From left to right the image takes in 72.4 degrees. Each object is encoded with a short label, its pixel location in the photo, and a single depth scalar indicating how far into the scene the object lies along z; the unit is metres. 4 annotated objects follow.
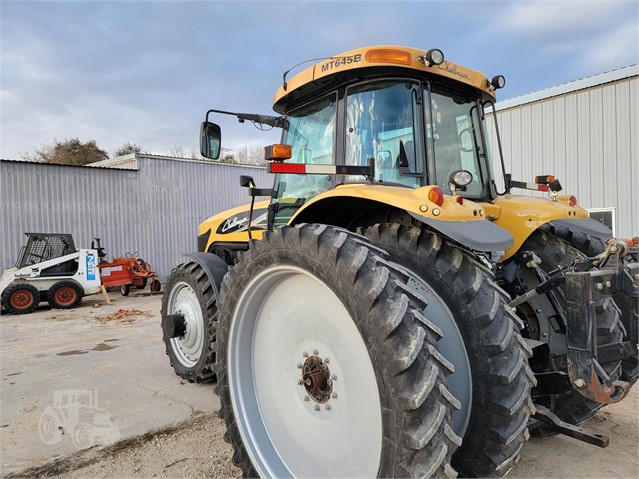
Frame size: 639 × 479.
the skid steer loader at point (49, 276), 9.61
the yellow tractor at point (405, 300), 1.77
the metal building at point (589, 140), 8.31
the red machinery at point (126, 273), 11.48
